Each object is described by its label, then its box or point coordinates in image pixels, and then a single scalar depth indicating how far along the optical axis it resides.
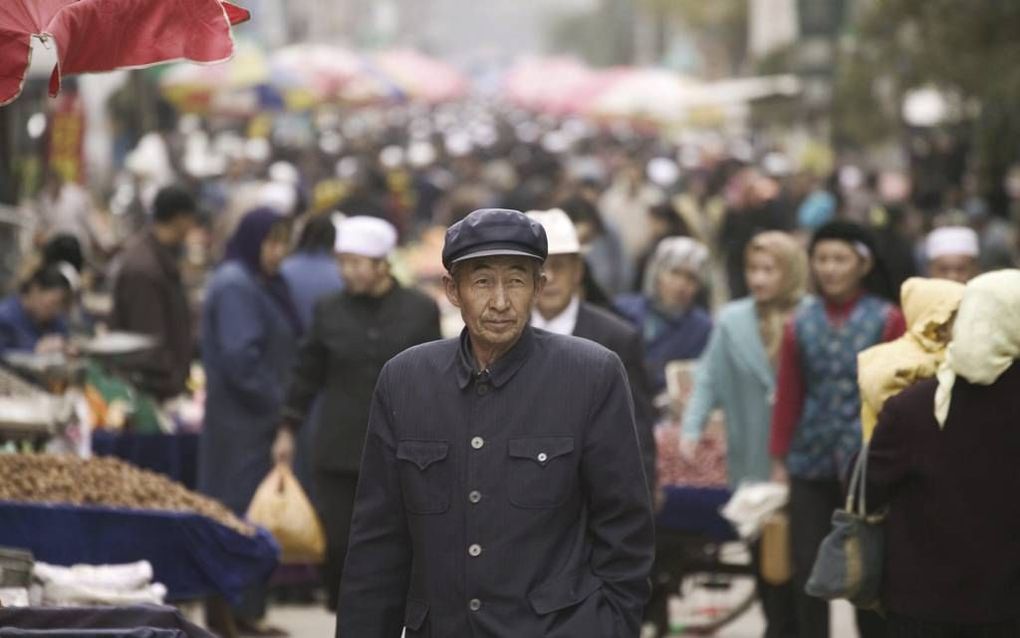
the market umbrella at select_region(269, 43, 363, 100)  62.54
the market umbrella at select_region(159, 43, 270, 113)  55.90
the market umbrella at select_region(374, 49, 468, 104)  95.68
